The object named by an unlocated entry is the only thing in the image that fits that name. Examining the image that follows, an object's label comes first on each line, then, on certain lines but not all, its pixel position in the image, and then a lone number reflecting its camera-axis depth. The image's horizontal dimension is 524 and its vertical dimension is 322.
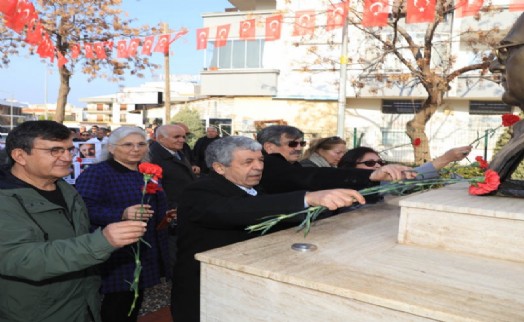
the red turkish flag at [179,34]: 11.87
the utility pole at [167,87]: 17.52
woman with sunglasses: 2.93
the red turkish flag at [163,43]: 11.96
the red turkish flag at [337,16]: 9.16
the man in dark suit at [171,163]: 4.43
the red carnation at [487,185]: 2.06
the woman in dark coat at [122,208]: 3.00
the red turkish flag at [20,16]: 8.19
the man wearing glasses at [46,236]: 1.89
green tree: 19.80
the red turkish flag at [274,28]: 11.91
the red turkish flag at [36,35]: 10.56
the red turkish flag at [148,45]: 12.41
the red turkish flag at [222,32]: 12.93
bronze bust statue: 2.10
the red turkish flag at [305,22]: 11.81
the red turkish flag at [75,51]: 13.02
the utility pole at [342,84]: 9.84
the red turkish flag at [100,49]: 13.00
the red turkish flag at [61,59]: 12.37
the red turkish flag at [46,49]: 11.13
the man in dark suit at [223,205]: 2.01
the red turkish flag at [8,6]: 7.75
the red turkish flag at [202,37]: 12.46
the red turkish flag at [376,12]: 8.93
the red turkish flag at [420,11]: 8.37
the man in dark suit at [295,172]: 2.45
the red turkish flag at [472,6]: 9.39
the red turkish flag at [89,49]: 13.16
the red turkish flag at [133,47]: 12.60
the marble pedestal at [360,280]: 1.24
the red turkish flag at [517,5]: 9.78
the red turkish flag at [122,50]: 12.88
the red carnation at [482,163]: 2.69
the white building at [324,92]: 16.19
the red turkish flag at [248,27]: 12.33
